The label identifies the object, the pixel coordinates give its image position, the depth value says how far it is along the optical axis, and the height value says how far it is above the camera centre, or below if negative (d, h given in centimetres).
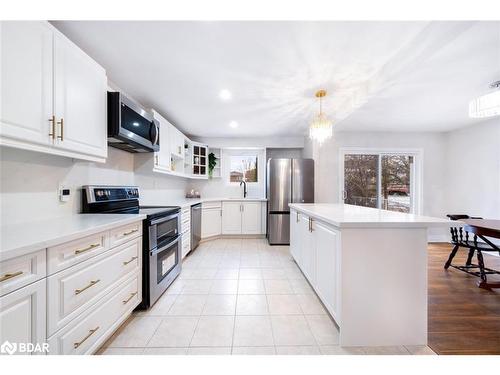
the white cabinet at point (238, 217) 471 -68
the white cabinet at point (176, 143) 341 +74
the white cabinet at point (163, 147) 291 +59
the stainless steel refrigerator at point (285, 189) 424 -4
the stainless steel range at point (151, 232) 192 -47
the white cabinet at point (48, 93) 107 +57
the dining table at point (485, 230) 218 -46
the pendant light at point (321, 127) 258 +73
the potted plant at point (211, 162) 502 +58
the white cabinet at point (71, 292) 88 -57
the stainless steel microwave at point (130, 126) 186 +61
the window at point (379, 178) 459 +20
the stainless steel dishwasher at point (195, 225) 367 -71
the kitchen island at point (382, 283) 148 -68
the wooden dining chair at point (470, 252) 257 -82
